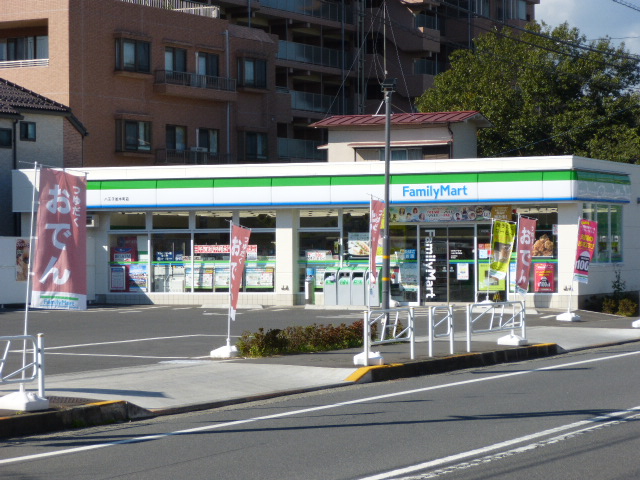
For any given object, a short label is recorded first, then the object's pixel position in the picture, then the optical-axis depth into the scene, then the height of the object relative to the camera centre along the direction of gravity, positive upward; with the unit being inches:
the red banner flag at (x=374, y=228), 867.4 +33.7
